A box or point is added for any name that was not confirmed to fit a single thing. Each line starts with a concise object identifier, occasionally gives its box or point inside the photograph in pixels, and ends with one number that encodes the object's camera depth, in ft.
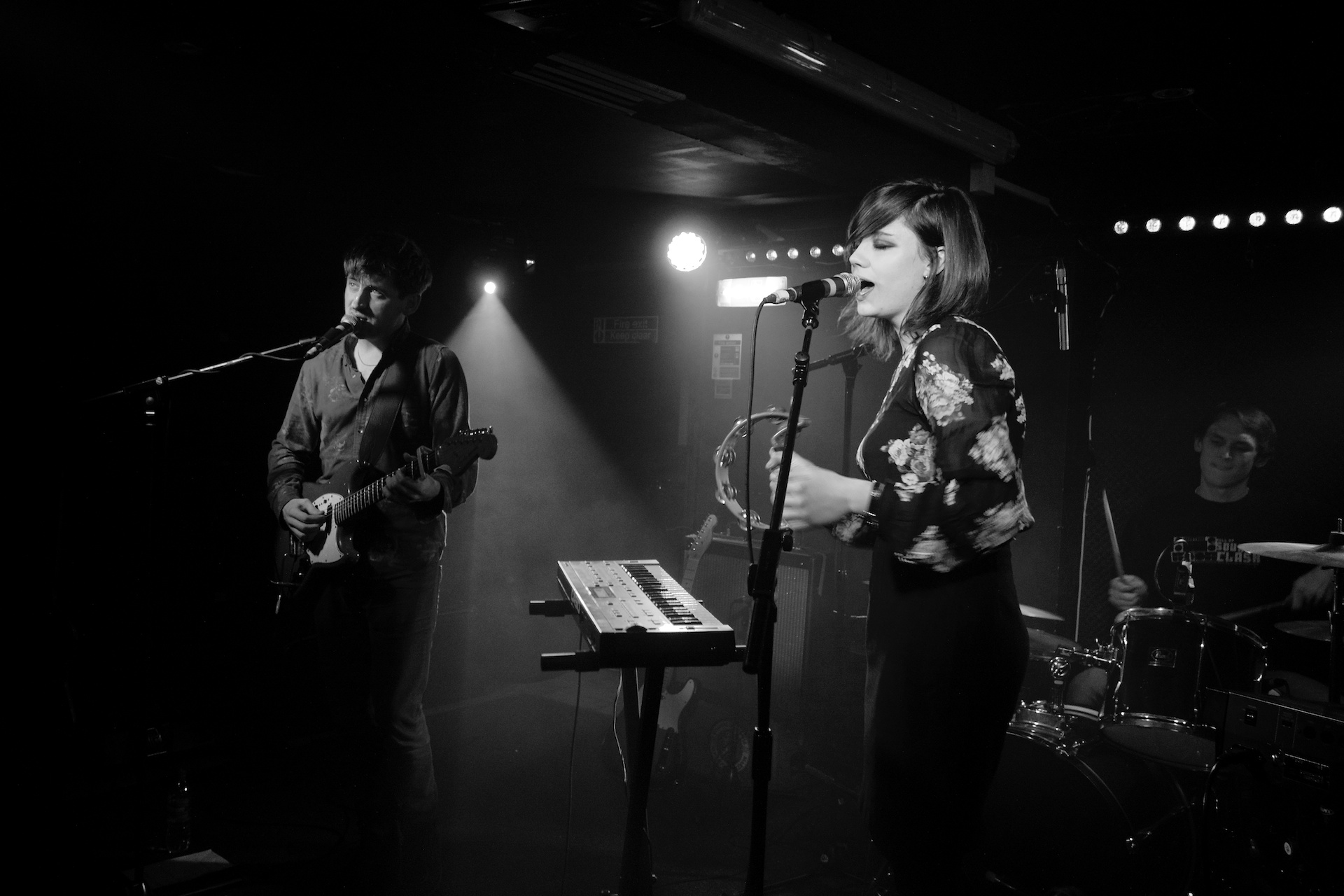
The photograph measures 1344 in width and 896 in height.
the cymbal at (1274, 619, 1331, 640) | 10.58
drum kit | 9.83
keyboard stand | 7.30
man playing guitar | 10.34
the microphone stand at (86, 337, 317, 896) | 9.02
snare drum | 10.32
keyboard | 6.35
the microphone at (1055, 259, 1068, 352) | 13.82
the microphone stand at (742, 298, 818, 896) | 5.75
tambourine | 8.86
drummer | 12.02
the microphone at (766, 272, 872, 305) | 5.97
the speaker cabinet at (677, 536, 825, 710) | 15.47
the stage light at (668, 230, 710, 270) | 17.35
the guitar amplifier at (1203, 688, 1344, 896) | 8.46
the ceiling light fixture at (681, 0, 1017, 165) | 7.89
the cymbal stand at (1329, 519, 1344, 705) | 9.99
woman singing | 5.82
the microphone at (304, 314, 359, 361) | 10.16
